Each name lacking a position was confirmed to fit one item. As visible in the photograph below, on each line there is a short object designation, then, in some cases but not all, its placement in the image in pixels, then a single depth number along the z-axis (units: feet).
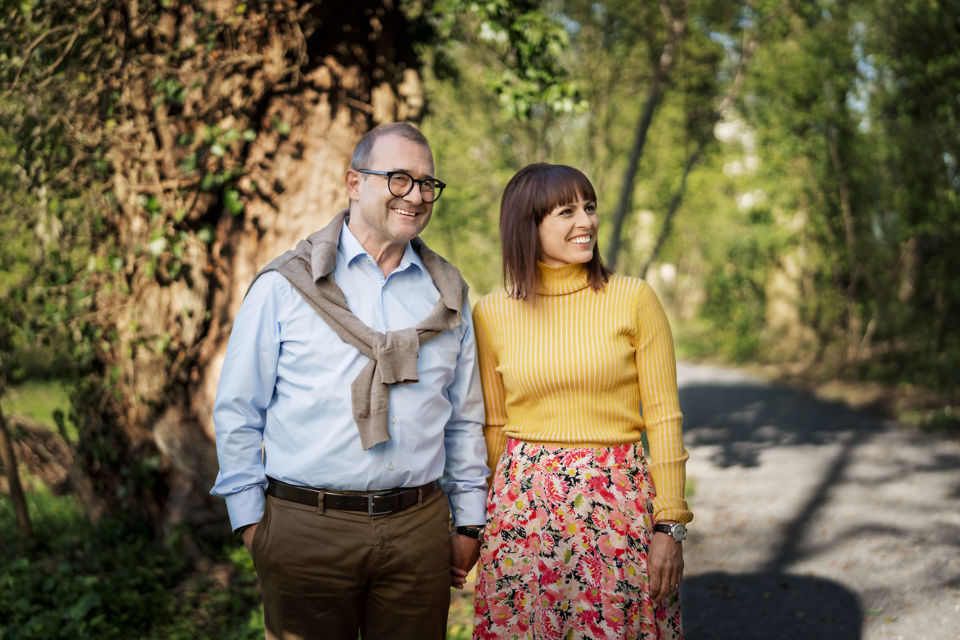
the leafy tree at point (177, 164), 15.51
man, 7.84
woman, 8.36
